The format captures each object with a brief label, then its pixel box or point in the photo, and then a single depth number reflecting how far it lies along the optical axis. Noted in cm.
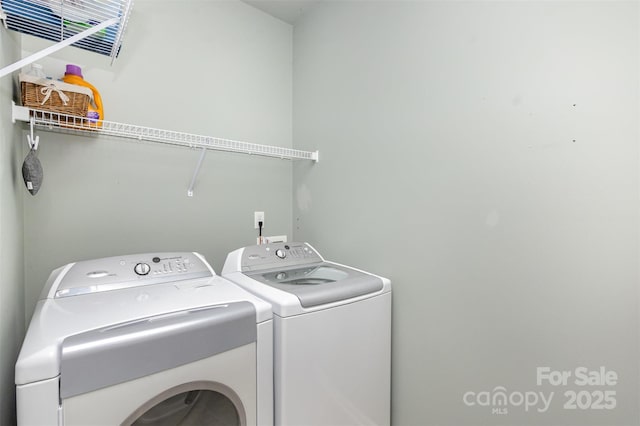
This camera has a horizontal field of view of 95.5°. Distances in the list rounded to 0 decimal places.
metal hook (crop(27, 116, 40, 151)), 111
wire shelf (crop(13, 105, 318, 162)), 113
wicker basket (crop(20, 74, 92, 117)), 111
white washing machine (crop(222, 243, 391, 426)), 108
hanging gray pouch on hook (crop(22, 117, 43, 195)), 109
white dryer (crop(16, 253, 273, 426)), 71
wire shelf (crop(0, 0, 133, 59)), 103
